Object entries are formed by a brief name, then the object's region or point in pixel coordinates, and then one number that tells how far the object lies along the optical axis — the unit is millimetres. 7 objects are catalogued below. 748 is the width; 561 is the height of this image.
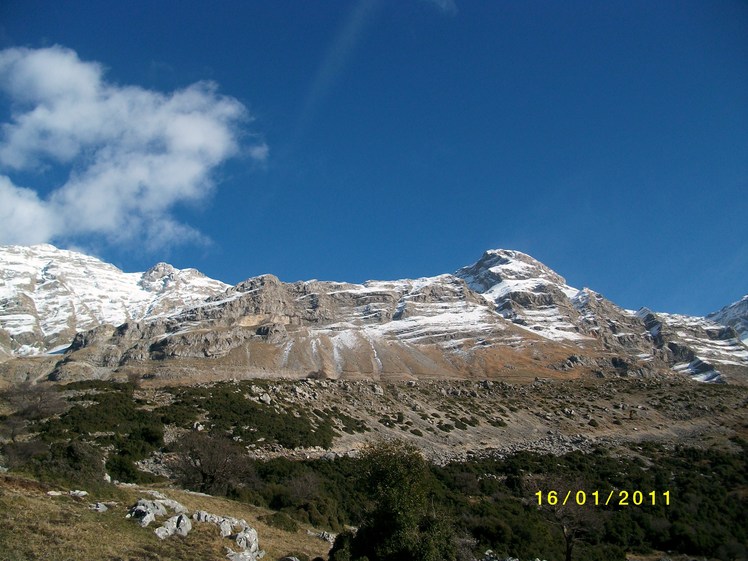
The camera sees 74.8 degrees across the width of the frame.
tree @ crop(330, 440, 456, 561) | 20844
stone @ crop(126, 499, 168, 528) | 19672
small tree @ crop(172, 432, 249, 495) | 32406
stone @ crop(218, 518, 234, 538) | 20875
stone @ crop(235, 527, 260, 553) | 20344
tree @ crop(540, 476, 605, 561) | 29694
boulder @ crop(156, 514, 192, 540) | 19031
